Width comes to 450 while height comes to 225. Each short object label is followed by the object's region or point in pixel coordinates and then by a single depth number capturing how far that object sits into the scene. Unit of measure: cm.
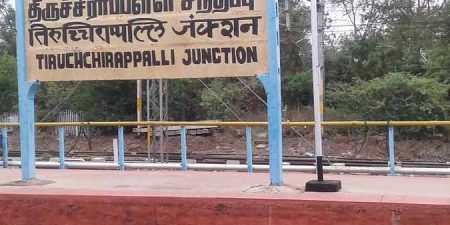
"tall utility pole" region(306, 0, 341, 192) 656
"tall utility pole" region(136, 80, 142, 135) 2456
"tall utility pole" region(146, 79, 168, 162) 2406
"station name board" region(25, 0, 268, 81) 712
